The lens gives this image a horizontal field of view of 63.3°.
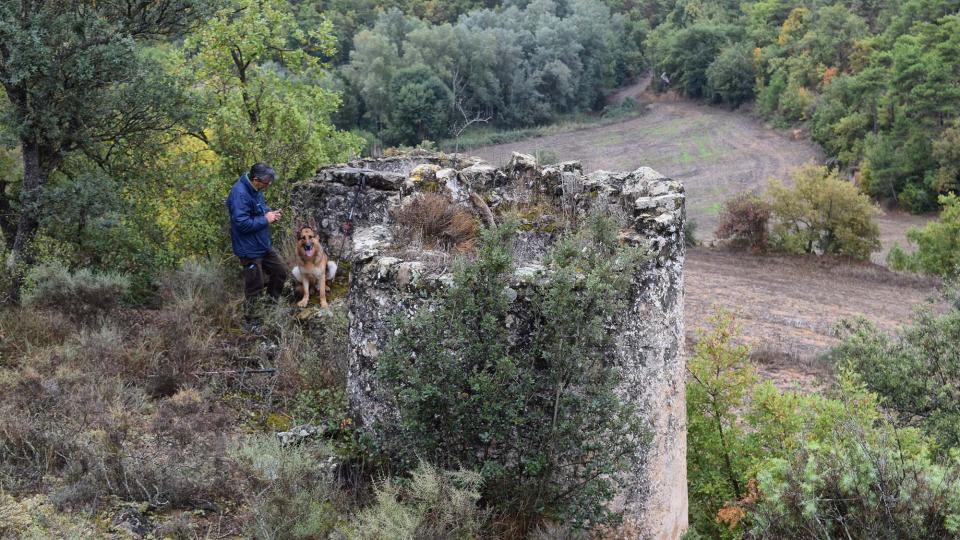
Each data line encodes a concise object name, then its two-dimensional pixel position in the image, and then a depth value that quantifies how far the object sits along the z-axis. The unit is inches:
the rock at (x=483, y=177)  378.3
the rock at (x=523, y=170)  386.6
